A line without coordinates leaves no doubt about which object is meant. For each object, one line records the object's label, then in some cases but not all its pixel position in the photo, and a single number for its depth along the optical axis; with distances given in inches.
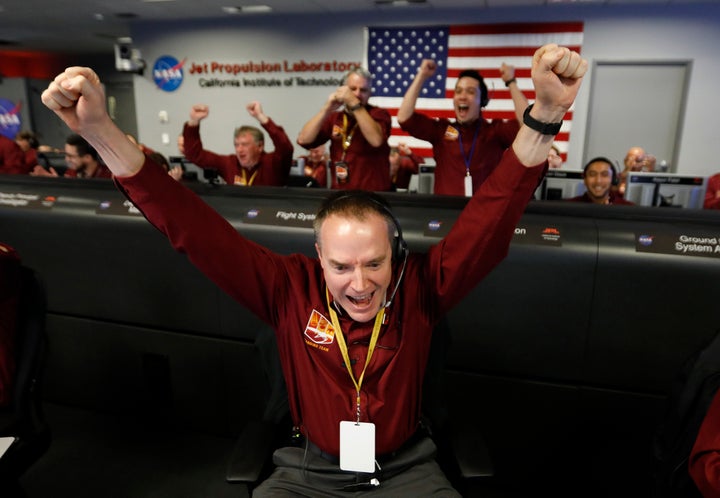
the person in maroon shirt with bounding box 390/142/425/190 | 184.5
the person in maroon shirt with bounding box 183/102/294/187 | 132.8
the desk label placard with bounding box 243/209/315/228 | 73.0
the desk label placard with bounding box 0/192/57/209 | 86.7
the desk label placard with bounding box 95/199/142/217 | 81.0
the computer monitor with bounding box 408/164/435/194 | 137.0
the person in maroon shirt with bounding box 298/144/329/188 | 183.5
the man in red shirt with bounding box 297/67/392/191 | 111.3
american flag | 237.5
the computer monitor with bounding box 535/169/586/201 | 124.3
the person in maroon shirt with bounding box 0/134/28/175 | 198.4
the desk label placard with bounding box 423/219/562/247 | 64.1
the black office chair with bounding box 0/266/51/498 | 56.4
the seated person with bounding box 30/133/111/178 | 132.6
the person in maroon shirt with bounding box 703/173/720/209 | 112.8
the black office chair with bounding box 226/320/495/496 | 45.9
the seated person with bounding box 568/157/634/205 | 112.5
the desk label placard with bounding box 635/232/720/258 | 60.2
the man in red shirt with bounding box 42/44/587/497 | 41.8
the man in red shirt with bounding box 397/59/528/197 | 103.5
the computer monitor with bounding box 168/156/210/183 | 163.6
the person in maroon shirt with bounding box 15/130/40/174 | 211.3
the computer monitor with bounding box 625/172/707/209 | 113.2
